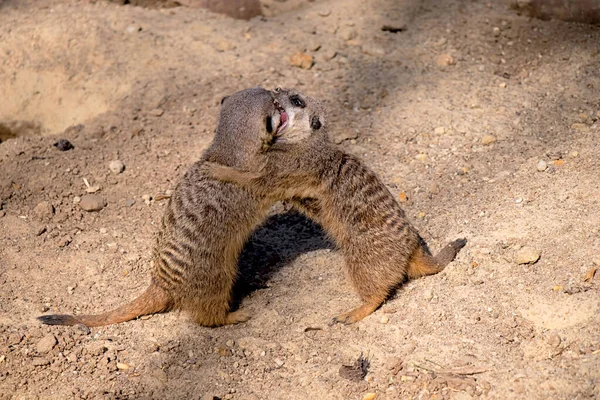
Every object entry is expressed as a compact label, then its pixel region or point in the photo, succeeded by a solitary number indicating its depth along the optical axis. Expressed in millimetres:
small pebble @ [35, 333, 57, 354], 5148
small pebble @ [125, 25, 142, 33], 8562
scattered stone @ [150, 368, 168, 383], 4988
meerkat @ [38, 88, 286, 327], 5277
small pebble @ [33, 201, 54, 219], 6605
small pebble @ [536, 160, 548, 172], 6379
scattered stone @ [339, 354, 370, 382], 4887
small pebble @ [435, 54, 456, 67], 8242
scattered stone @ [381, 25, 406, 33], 8797
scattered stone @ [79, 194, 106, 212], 6711
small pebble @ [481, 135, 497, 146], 7051
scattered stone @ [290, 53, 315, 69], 8172
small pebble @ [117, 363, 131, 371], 5086
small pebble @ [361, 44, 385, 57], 8430
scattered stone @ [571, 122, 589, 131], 6918
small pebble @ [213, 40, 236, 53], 8437
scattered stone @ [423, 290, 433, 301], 5473
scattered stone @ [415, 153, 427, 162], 7036
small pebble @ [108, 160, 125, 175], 7109
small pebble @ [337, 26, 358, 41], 8727
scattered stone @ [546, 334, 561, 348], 4684
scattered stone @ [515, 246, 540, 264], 5395
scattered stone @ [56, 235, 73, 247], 6305
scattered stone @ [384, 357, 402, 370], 4922
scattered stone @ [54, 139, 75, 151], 7336
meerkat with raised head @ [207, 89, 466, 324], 5437
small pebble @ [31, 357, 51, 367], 5043
